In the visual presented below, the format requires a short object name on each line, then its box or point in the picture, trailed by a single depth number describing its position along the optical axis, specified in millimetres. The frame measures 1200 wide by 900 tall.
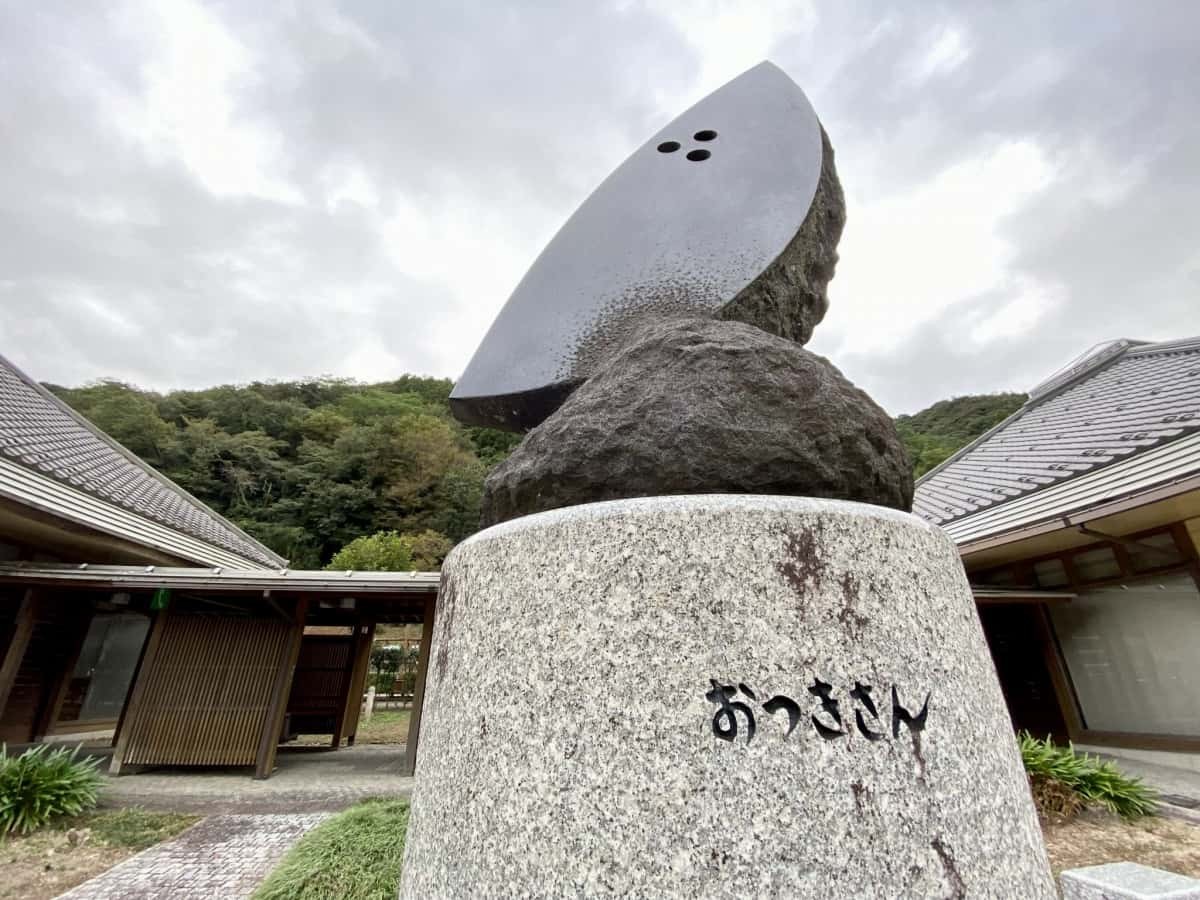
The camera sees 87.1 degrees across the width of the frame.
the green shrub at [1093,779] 4398
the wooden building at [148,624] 6512
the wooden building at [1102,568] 5691
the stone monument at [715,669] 1108
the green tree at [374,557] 17844
